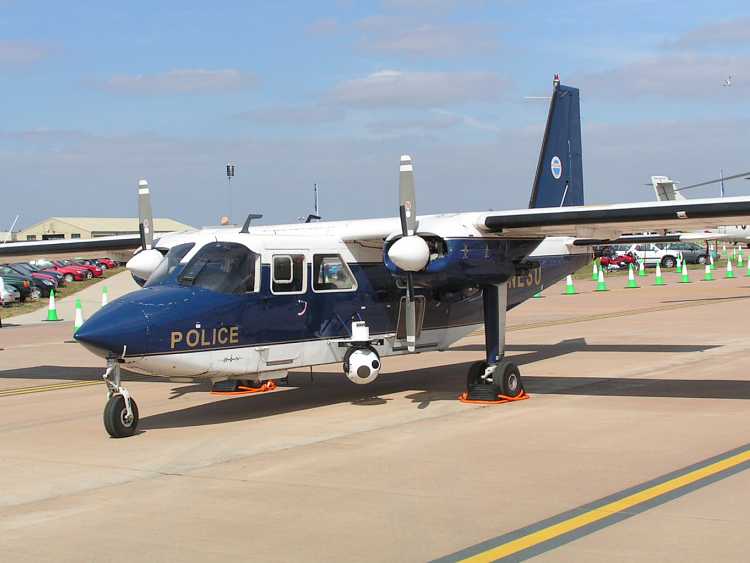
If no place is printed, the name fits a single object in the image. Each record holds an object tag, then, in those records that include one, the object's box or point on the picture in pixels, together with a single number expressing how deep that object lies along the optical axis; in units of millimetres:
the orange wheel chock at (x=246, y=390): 15094
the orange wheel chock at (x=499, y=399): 13616
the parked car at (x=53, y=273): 48850
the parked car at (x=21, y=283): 40281
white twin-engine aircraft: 11523
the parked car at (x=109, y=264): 72688
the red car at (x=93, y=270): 59094
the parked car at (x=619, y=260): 63812
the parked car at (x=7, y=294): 37719
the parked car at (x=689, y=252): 67750
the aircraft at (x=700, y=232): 40750
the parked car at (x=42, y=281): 43219
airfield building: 117562
